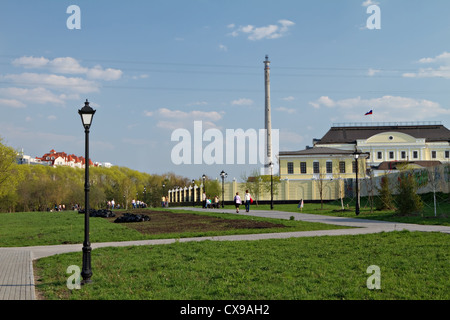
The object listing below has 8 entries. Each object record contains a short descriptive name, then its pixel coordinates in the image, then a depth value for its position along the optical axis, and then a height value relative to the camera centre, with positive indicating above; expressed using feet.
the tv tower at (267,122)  271.08 +40.66
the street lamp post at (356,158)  93.92 +6.49
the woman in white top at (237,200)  108.78 -2.29
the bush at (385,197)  98.07 -1.56
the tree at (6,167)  163.94 +9.04
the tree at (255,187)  202.59 +1.55
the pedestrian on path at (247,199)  113.39 -2.16
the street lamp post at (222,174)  158.45 +5.73
